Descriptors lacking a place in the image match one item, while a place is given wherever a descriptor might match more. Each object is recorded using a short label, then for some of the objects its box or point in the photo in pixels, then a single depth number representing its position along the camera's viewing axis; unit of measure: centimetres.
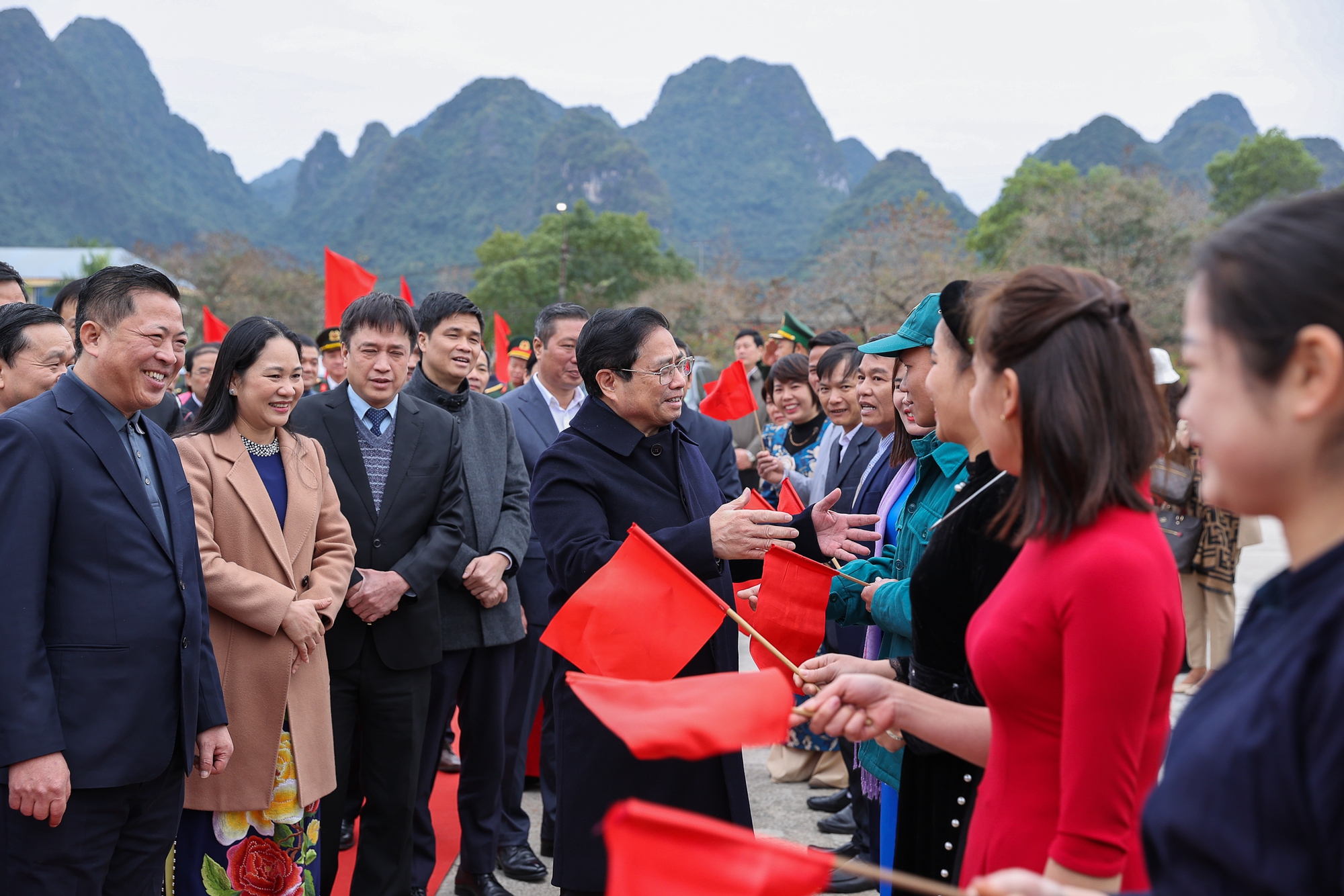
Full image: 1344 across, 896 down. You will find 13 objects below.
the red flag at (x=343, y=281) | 541
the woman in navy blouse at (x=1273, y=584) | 84
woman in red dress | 127
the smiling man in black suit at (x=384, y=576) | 319
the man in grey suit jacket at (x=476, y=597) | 357
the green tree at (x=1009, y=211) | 3847
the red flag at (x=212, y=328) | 698
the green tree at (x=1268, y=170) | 3488
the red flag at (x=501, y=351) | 979
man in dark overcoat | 237
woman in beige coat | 270
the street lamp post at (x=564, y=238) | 3328
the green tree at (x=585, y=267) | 3747
